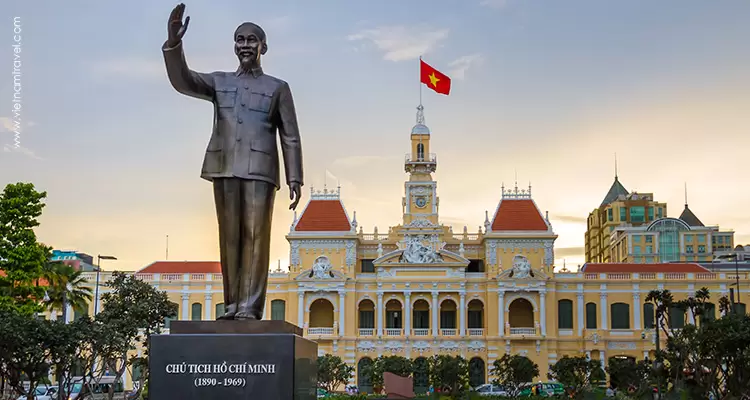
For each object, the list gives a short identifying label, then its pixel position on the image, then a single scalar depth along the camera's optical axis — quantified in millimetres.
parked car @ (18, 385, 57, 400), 38562
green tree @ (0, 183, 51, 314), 33688
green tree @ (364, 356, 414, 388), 49375
